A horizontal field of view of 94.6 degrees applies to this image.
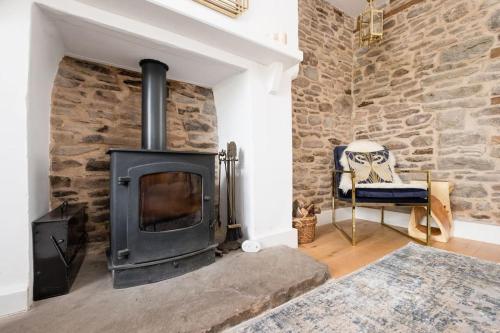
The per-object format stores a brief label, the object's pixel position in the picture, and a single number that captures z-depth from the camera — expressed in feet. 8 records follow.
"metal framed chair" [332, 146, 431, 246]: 7.28
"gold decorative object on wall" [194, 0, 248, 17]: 5.10
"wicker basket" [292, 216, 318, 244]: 7.59
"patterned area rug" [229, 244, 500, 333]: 3.65
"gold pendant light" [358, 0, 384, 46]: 9.02
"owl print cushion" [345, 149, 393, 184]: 9.02
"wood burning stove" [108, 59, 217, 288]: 4.33
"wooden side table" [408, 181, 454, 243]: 7.93
